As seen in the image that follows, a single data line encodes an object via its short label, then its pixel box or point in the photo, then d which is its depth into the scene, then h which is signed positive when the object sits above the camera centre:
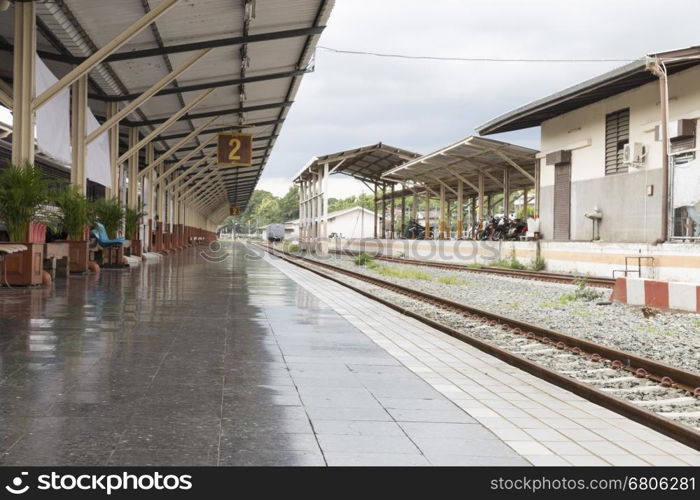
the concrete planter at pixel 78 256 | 15.27 -0.40
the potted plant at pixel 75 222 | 14.65 +0.39
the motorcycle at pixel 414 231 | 44.34 +0.60
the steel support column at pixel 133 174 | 23.31 +2.33
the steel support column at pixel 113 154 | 19.99 +2.57
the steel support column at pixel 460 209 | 37.09 +1.74
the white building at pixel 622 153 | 15.17 +2.59
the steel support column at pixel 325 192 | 44.38 +3.22
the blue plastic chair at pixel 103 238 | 17.62 +0.03
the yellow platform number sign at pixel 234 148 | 22.70 +3.13
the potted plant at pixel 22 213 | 11.30 +0.44
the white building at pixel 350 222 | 81.75 +2.20
